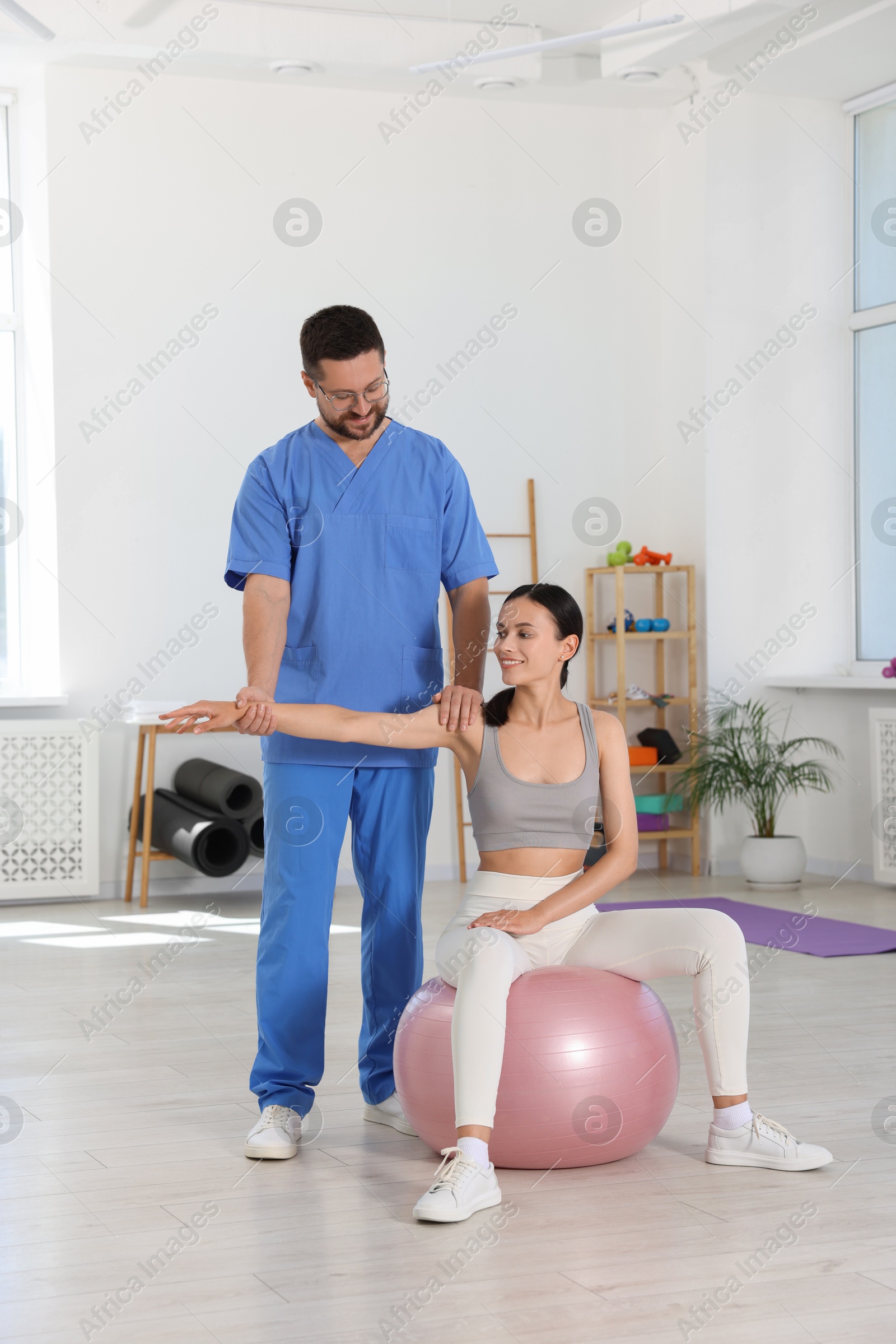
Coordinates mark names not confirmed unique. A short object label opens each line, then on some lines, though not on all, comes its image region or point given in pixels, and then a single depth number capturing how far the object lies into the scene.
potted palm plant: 5.30
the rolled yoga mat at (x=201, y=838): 4.78
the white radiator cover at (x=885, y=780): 5.20
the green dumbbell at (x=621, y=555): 5.70
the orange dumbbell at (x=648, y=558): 5.68
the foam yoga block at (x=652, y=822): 5.71
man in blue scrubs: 2.36
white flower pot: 5.29
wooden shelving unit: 5.62
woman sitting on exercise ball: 2.04
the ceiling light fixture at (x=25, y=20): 4.43
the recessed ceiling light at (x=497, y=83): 5.27
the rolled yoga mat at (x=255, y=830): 4.89
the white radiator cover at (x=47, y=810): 5.15
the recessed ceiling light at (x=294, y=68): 5.16
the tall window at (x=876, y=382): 5.66
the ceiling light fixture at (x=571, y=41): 4.75
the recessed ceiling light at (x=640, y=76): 5.38
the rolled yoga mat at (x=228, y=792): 4.88
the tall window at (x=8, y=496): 5.49
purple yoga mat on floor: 4.11
